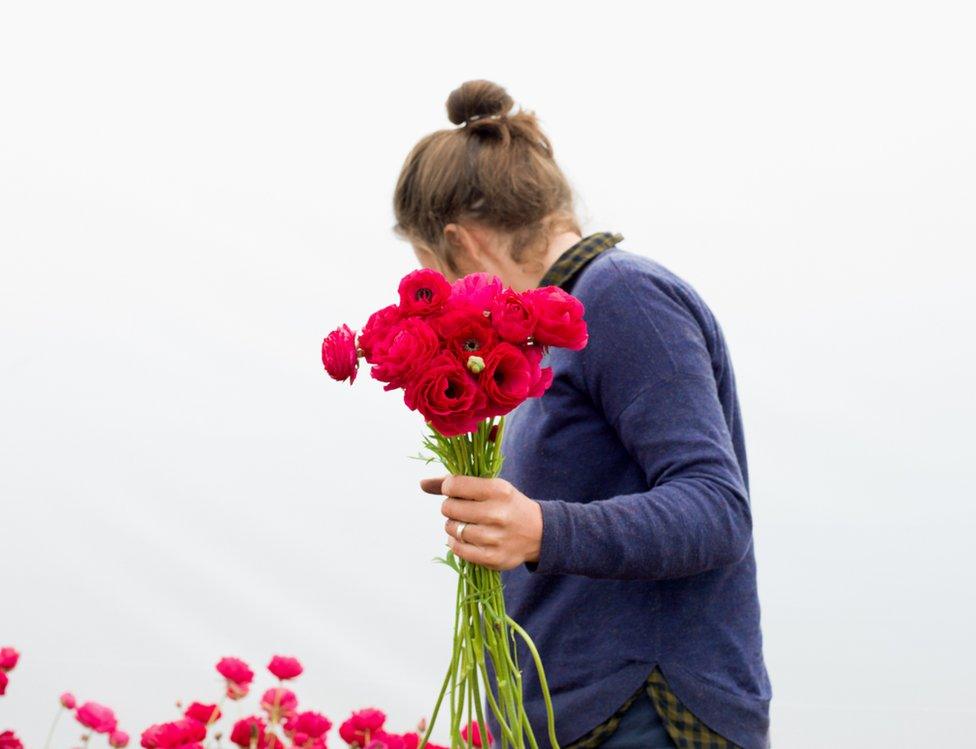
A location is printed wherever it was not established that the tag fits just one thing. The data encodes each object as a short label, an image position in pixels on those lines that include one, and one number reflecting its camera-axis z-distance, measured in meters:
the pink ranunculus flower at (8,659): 3.19
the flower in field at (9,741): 3.03
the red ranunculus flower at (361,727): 2.95
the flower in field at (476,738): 2.82
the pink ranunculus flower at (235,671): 3.12
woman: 2.51
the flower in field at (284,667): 3.06
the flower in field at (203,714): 2.98
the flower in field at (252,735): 2.93
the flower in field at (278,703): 3.05
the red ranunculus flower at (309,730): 2.98
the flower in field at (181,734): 2.86
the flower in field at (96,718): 3.24
